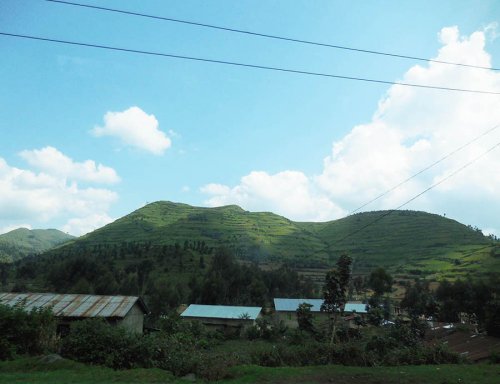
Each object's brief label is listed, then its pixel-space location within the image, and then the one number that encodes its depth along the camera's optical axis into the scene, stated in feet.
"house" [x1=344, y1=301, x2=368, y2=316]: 234.58
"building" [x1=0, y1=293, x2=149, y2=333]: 78.42
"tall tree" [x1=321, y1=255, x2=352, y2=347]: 106.93
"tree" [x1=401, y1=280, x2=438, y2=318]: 225.97
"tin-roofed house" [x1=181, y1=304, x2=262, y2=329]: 185.68
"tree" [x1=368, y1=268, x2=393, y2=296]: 297.33
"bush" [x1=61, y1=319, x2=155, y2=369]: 56.70
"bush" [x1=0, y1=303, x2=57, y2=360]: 60.44
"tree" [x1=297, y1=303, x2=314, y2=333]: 167.94
